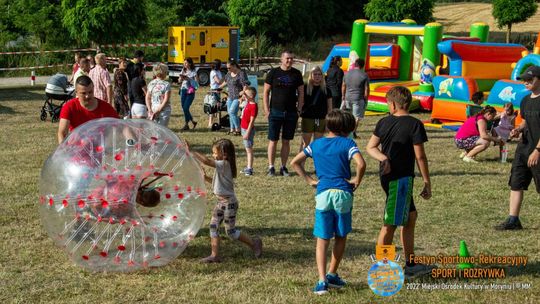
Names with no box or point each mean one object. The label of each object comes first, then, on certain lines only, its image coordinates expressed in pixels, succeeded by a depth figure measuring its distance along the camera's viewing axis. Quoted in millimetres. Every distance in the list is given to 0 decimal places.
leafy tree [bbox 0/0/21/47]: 35125
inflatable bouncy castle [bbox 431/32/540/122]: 18062
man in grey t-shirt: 15398
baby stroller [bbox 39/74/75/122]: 18359
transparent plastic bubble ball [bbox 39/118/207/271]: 6531
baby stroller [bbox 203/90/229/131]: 17453
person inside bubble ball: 6508
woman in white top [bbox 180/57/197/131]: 17469
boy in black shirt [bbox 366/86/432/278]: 6582
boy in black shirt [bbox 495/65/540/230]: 8211
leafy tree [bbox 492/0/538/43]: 45000
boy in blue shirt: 6250
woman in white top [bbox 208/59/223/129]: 17719
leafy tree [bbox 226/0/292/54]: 39906
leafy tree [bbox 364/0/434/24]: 43219
